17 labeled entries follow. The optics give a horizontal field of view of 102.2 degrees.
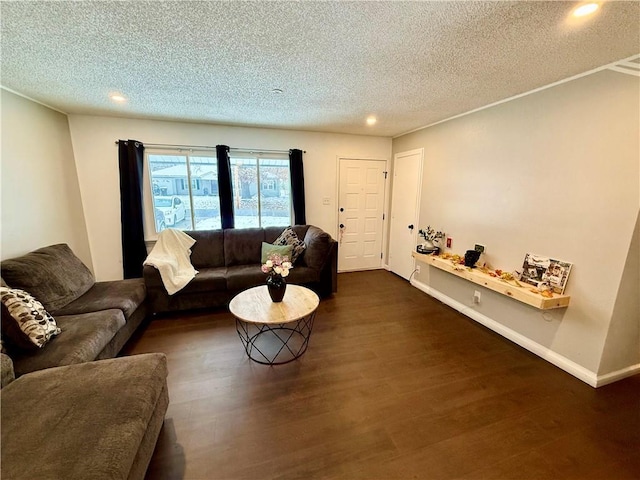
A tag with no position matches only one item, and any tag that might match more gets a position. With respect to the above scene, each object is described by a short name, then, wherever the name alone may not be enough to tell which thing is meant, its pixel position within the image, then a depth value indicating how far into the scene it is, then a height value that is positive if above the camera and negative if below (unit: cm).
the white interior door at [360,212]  452 -37
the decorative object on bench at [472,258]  290 -72
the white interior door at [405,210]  403 -29
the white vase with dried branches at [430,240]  353 -65
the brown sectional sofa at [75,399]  98 -100
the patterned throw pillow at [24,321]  160 -85
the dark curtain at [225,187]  378 +4
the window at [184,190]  371 -1
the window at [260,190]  405 +1
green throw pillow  352 -81
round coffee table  211 -140
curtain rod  358 +60
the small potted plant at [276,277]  226 -76
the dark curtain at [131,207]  343 -25
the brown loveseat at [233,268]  306 -104
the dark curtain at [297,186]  410 +7
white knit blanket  297 -85
